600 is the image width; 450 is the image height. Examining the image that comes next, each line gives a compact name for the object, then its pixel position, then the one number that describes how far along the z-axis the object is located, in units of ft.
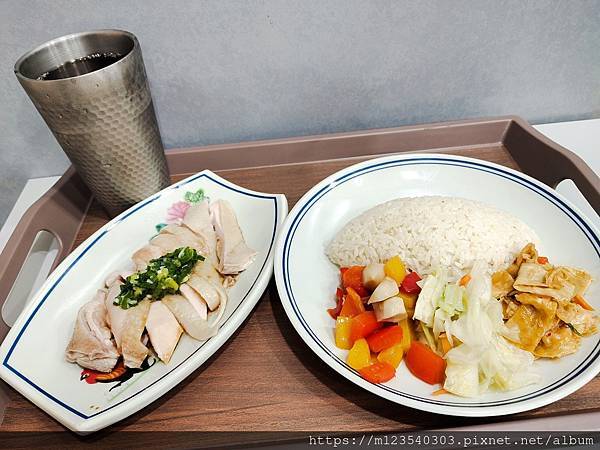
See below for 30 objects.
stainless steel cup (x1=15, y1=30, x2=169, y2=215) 1.11
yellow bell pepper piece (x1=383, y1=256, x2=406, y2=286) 1.04
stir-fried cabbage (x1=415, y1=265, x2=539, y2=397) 0.90
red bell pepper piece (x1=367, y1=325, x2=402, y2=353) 0.96
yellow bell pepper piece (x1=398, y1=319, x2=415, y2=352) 0.98
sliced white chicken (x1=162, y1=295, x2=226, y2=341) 1.02
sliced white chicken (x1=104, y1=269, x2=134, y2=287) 1.14
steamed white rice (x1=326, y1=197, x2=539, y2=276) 1.14
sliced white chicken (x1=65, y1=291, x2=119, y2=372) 0.99
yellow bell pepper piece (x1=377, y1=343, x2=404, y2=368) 0.95
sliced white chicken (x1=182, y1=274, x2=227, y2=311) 1.07
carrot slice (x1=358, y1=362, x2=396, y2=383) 0.92
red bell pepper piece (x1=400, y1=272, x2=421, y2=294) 1.01
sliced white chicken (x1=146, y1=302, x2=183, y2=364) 1.00
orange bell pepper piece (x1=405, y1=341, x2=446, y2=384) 0.93
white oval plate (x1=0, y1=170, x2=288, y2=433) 0.92
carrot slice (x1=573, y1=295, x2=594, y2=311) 1.00
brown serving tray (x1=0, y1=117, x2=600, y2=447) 0.92
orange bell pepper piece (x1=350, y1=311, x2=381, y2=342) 0.98
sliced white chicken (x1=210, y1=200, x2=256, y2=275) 1.16
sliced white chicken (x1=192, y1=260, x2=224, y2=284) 1.13
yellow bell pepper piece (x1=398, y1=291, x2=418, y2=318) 1.01
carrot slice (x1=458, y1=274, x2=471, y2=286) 1.04
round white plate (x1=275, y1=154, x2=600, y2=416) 0.87
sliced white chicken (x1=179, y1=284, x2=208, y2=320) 1.06
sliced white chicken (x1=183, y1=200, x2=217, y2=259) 1.23
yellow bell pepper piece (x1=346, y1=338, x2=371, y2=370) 0.95
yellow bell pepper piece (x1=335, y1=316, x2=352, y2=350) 0.99
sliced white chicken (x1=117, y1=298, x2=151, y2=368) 0.99
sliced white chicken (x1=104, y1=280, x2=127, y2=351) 1.01
